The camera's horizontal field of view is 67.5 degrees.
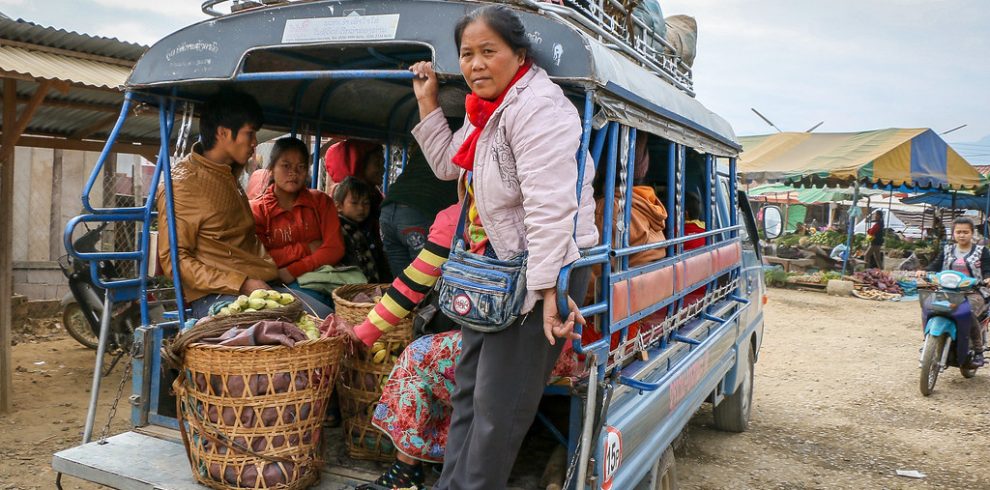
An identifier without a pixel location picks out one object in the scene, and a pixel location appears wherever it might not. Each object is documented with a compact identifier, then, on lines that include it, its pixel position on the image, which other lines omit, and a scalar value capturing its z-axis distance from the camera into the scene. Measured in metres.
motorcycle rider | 7.73
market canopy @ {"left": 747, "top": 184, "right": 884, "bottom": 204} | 30.58
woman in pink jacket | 2.16
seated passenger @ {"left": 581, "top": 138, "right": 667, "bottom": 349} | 3.26
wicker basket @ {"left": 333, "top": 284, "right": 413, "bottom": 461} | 3.05
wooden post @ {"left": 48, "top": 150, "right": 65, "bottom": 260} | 9.66
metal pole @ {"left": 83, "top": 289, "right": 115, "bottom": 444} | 3.38
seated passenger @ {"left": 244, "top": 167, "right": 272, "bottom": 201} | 4.48
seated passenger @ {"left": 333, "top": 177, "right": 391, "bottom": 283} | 4.82
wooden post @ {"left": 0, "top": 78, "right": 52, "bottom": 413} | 5.73
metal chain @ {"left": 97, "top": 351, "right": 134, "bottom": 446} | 3.03
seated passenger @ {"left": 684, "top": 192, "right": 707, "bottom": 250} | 4.52
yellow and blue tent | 16.31
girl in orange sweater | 4.22
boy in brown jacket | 3.52
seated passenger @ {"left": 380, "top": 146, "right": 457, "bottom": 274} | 4.04
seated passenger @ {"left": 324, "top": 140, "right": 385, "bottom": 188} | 5.24
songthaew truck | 2.51
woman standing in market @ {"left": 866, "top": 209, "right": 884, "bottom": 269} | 19.41
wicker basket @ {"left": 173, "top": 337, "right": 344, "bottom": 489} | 2.60
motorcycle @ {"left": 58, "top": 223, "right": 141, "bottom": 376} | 7.08
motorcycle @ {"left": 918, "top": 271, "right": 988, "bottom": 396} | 7.52
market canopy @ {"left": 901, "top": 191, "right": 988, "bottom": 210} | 23.59
